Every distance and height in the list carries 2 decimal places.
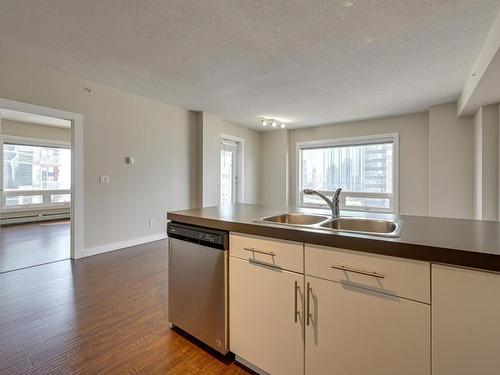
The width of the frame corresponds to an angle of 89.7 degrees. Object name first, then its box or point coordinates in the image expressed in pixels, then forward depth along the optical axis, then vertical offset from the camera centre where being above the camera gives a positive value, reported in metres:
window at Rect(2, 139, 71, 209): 6.00 +0.28
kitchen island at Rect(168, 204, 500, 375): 0.87 -0.47
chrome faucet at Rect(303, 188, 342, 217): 1.68 -0.13
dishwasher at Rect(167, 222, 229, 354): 1.49 -0.61
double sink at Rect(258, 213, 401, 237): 1.50 -0.23
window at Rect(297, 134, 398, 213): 5.21 +0.35
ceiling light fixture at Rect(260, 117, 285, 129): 5.36 +1.42
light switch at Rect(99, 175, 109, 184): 3.64 +0.10
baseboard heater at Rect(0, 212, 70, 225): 5.85 -0.81
